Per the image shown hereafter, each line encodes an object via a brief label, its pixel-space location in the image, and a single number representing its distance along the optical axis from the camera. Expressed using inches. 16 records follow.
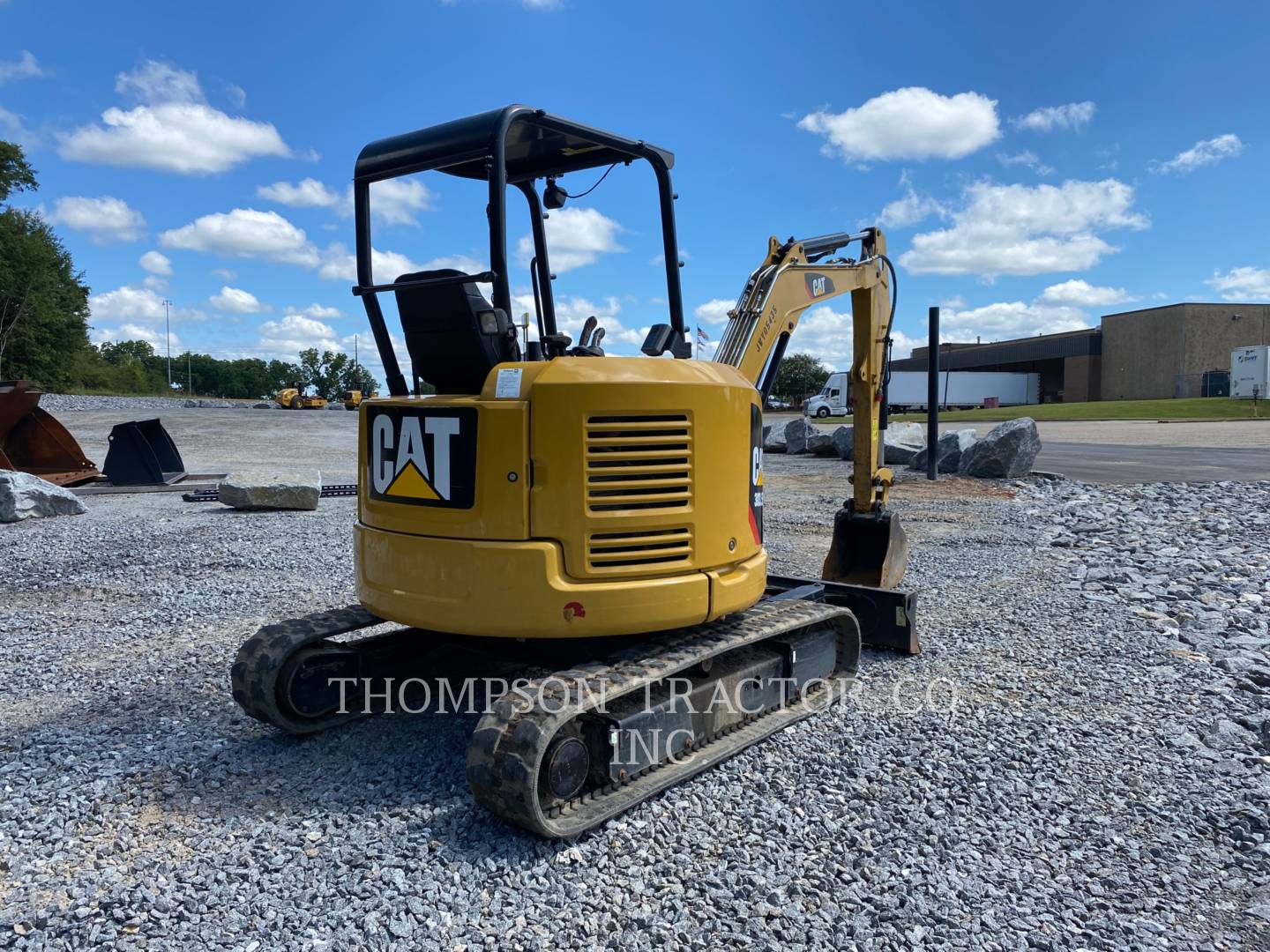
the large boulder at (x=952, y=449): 628.4
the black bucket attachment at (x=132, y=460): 564.4
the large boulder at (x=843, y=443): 781.3
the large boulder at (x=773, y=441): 924.0
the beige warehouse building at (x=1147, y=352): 2522.1
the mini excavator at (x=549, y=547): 144.6
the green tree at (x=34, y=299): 2193.7
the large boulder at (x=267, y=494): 462.9
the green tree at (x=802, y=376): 3213.6
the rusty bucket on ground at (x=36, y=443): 538.9
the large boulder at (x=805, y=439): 851.4
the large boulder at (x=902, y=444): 688.4
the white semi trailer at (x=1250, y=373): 1909.4
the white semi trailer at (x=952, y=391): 1996.8
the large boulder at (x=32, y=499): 424.2
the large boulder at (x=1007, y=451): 594.2
